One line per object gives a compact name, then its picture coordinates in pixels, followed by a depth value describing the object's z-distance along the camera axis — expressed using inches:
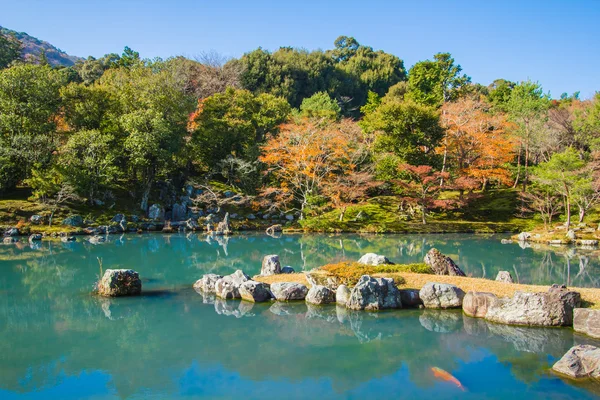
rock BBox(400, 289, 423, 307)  421.1
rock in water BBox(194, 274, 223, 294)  481.1
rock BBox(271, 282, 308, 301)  441.8
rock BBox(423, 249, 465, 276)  501.0
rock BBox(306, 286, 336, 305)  428.1
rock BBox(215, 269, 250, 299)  454.0
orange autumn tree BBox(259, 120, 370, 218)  1189.7
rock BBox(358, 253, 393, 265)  526.9
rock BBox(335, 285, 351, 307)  422.0
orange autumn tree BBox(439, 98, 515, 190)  1248.8
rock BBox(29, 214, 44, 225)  1021.8
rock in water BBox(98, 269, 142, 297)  460.1
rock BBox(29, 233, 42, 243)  932.3
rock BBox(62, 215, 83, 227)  1040.2
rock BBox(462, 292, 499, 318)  382.6
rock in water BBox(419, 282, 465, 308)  411.2
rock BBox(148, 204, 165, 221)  1167.8
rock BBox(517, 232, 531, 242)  1005.8
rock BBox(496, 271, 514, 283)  483.2
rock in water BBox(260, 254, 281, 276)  527.3
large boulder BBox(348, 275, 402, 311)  409.7
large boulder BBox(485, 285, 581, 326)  358.6
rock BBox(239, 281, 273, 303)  440.1
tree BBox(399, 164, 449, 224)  1167.0
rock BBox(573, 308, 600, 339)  333.4
